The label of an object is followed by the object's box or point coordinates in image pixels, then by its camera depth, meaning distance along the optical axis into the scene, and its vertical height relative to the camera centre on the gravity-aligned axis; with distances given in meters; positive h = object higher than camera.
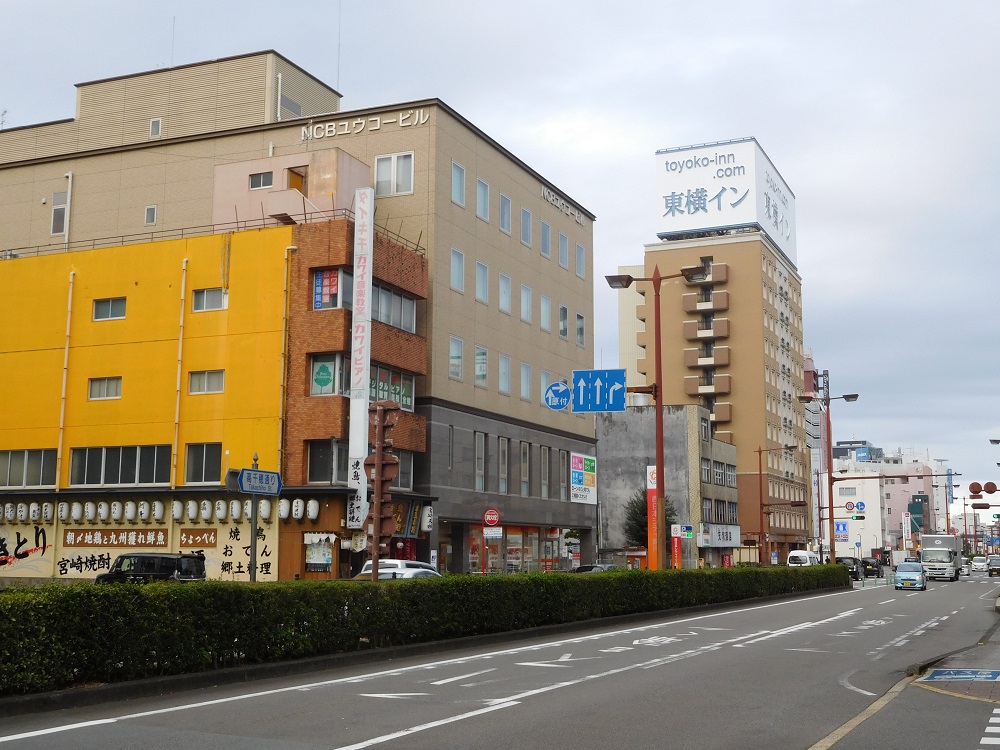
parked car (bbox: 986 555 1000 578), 87.62 -2.65
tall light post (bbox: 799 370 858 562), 50.22 +4.54
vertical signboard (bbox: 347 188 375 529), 38.16 +6.15
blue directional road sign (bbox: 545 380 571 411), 29.03 +3.56
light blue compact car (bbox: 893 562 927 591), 56.69 -2.33
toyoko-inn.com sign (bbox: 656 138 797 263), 102.06 +32.55
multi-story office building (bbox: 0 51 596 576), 40.34 +12.22
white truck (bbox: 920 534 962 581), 77.56 -1.69
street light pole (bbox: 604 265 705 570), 28.69 +3.60
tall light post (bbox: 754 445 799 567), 83.08 -1.35
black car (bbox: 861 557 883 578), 91.72 -3.05
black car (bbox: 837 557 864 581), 79.19 -2.57
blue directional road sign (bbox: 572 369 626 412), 27.73 +3.56
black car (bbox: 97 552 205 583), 29.50 -1.14
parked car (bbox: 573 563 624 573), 45.67 -1.61
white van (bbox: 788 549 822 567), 76.62 -1.89
